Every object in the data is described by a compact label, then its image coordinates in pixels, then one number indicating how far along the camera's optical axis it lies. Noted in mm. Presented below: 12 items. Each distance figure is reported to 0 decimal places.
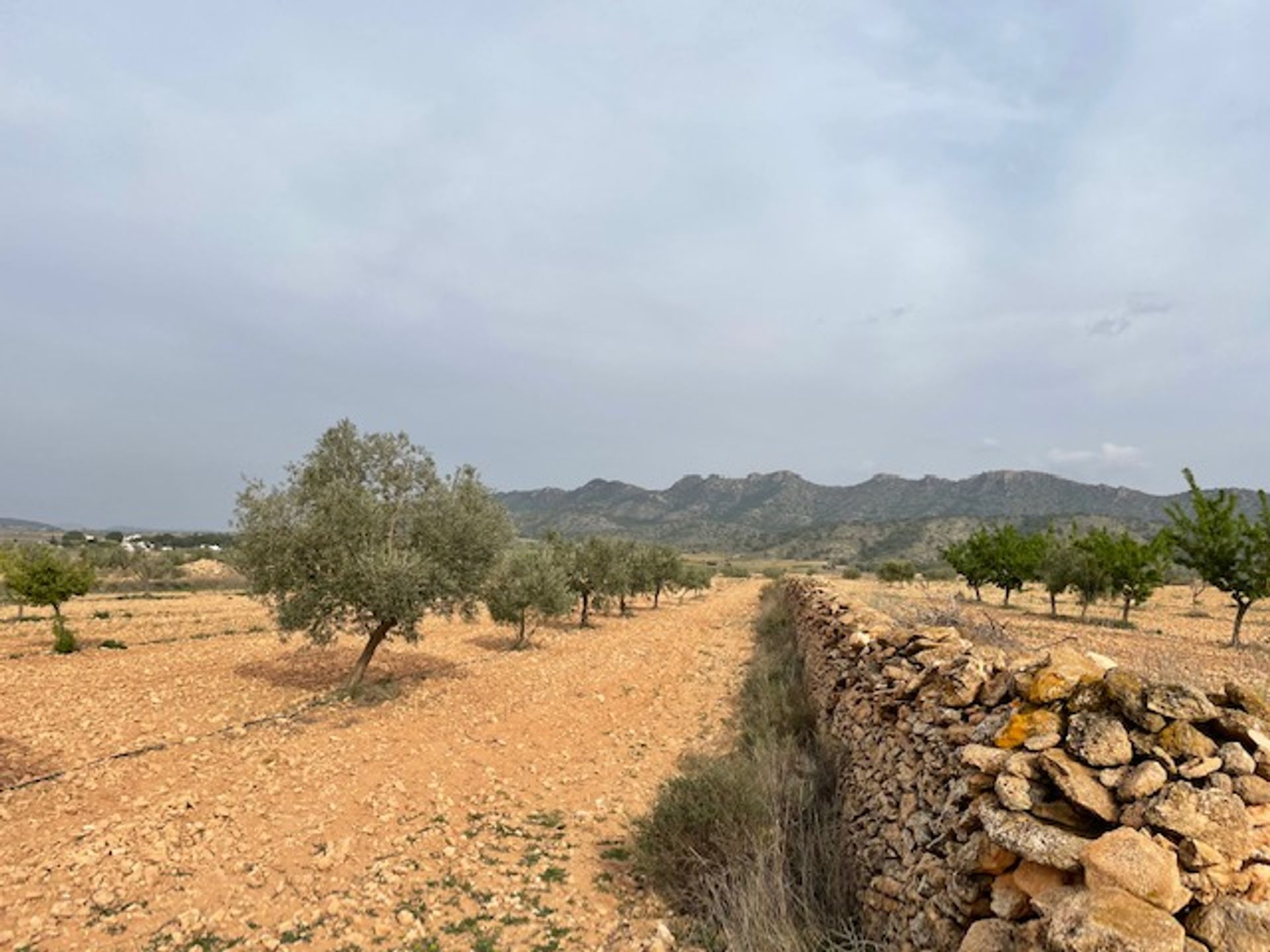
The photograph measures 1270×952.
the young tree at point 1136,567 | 29891
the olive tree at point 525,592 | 23625
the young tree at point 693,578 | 45125
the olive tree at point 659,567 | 40781
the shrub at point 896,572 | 56141
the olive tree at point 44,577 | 23766
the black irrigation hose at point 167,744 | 9641
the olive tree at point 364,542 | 14320
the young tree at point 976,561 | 42378
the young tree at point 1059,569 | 34969
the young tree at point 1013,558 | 39438
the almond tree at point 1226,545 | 23500
